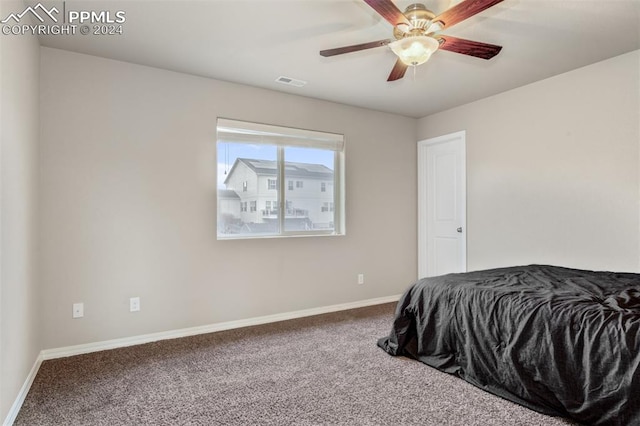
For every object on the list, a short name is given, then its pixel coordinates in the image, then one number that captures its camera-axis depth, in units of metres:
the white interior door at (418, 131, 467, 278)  4.37
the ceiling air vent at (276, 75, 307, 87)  3.48
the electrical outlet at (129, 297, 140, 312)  3.09
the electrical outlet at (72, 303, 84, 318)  2.88
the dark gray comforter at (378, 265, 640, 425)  1.72
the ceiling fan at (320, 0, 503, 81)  1.84
